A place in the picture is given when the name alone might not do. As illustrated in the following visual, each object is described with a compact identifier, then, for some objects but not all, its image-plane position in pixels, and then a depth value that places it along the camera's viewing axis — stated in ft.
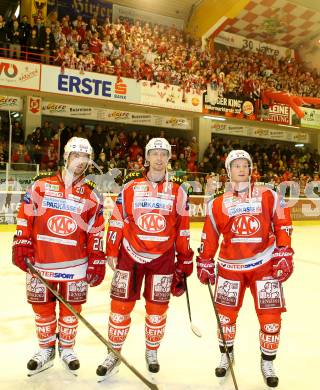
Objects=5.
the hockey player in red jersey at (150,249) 9.84
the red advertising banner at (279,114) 57.98
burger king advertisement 52.31
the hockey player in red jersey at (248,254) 9.43
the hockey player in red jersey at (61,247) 9.73
